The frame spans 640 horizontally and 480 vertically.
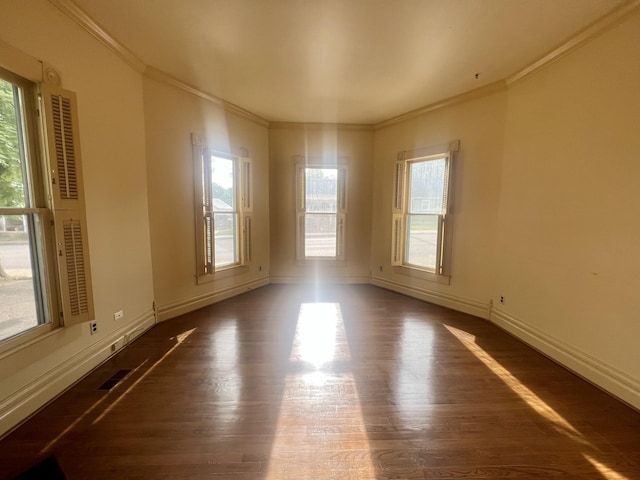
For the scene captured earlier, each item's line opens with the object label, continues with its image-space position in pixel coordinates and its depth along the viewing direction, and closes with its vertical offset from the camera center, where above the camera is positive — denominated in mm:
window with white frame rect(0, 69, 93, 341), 1666 -14
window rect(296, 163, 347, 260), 4574 +21
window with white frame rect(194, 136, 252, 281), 3461 +4
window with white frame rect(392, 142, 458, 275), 3631 +26
